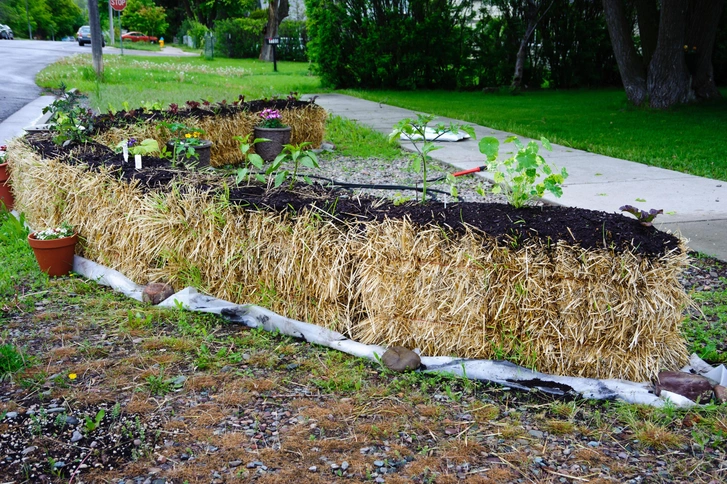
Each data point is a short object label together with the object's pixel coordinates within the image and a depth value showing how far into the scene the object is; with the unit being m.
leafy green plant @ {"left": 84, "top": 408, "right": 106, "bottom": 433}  2.38
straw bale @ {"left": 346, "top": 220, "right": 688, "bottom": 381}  2.75
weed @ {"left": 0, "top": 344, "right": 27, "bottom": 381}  2.83
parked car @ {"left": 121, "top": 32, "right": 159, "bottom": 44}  44.94
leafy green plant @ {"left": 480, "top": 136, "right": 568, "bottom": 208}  3.05
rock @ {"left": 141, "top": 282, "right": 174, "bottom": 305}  3.71
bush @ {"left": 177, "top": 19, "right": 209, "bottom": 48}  36.03
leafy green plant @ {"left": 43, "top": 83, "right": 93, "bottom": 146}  5.31
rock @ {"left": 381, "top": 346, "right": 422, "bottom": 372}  2.90
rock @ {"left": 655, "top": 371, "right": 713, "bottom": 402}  2.65
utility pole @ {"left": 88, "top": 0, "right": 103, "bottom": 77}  14.12
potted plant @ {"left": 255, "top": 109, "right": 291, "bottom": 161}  7.68
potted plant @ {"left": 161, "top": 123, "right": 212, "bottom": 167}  5.77
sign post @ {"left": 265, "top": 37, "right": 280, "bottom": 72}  19.11
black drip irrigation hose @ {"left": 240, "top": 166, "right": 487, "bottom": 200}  4.75
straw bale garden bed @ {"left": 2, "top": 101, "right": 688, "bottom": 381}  2.77
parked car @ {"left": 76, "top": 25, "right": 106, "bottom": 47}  37.91
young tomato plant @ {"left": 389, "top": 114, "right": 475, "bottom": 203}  3.32
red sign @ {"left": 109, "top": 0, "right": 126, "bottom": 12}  28.39
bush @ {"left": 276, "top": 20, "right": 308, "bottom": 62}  29.62
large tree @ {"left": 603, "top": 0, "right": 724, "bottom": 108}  11.17
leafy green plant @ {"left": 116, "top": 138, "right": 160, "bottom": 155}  4.73
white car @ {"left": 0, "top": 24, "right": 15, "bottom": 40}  39.81
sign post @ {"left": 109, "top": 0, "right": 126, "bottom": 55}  28.39
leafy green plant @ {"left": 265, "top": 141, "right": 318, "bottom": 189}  3.61
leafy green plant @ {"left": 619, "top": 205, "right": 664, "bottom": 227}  2.91
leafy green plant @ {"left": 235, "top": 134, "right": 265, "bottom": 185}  3.69
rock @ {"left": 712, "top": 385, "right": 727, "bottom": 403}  2.64
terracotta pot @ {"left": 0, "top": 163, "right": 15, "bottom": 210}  5.65
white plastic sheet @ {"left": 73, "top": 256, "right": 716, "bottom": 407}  2.69
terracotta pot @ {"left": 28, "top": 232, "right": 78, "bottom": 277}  4.16
